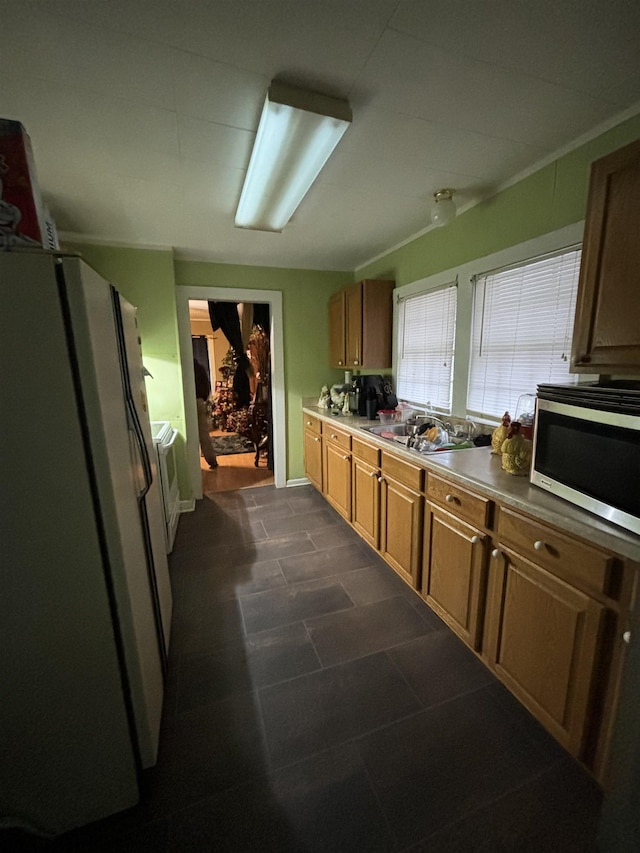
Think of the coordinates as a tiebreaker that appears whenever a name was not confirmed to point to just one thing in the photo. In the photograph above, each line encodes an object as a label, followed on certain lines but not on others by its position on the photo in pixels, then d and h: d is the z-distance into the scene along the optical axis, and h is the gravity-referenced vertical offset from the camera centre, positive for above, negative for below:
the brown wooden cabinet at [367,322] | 3.10 +0.31
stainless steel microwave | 1.02 -0.32
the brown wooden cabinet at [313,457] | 3.48 -1.05
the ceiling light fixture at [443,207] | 2.07 +0.88
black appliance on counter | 3.07 -0.33
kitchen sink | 2.02 -0.54
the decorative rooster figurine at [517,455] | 1.54 -0.46
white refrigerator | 0.86 -0.56
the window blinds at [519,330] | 1.75 +0.13
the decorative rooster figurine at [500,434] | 1.76 -0.41
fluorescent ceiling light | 1.29 +0.92
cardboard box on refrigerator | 0.85 +0.44
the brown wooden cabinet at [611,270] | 1.15 +0.29
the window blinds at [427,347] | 2.56 +0.06
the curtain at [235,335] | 4.86 +0.34
